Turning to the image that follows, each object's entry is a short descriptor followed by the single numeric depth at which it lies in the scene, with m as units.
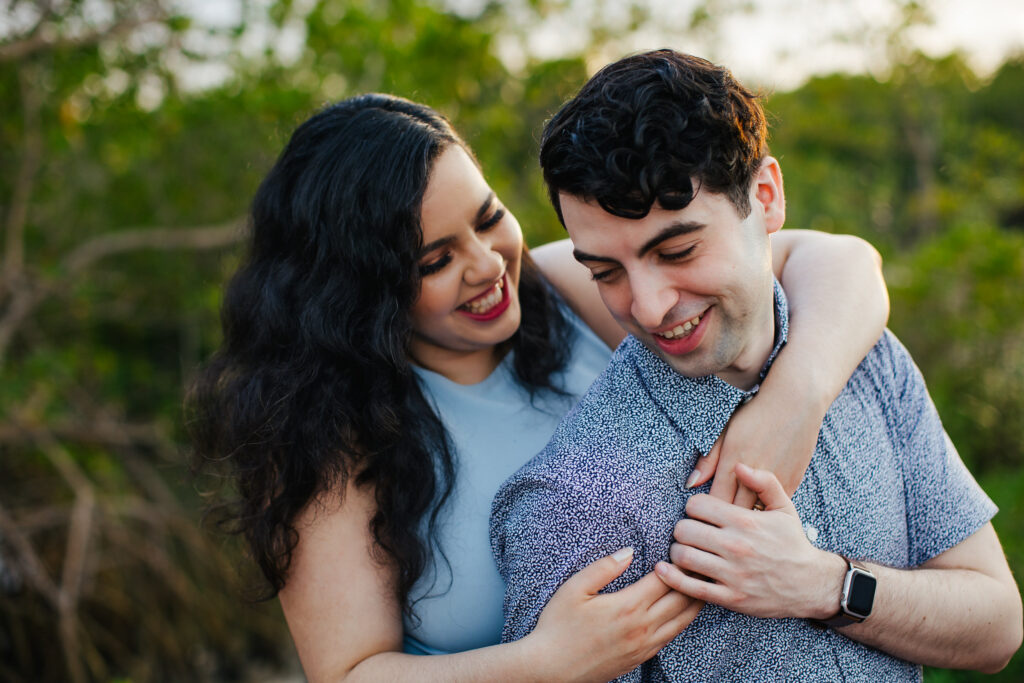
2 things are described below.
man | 0.90
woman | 1.03
